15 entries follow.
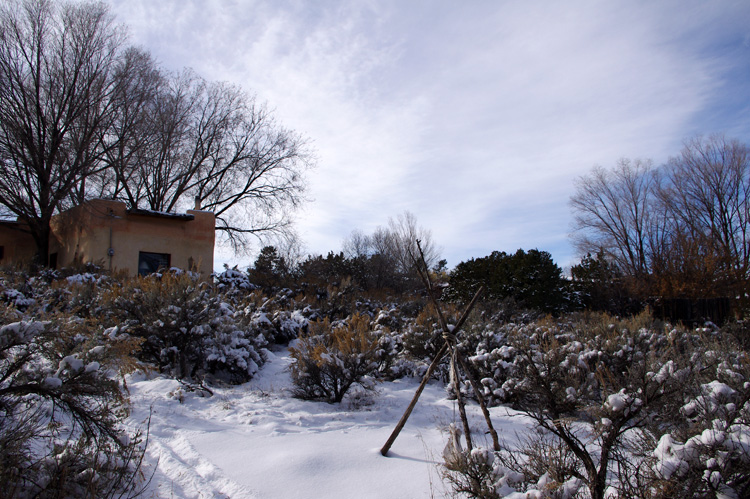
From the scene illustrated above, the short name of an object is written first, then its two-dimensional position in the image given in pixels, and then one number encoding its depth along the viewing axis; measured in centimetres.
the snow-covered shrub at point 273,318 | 948
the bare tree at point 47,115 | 1711
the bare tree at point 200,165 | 2564
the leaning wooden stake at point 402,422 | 445
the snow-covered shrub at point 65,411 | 296
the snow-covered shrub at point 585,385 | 285
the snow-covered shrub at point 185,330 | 735
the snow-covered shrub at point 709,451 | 236
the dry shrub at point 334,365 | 658
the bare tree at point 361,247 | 3775
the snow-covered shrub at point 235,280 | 1568
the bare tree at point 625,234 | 2555
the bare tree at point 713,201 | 2462
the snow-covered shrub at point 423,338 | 913
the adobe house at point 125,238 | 1622
